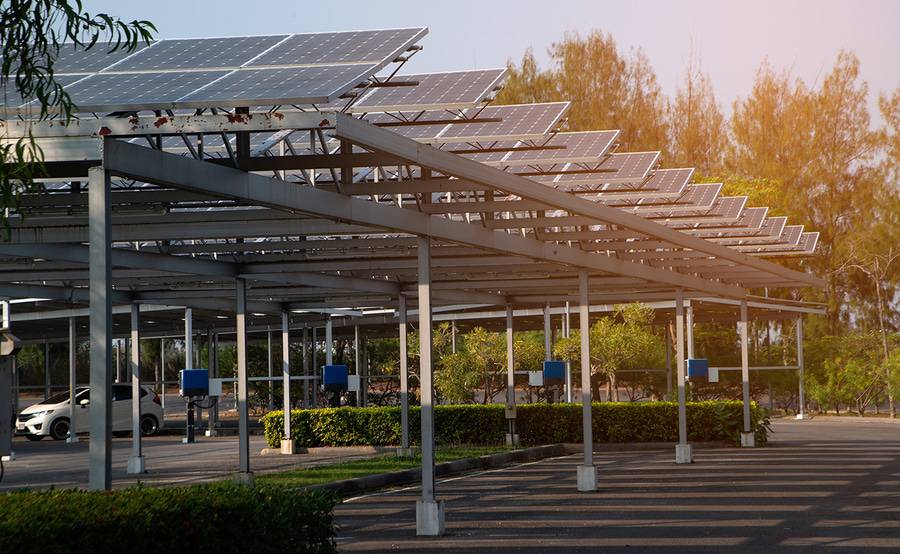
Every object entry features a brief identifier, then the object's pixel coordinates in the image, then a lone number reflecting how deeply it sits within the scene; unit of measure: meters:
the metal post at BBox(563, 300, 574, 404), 34.83
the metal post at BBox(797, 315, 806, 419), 47.16
